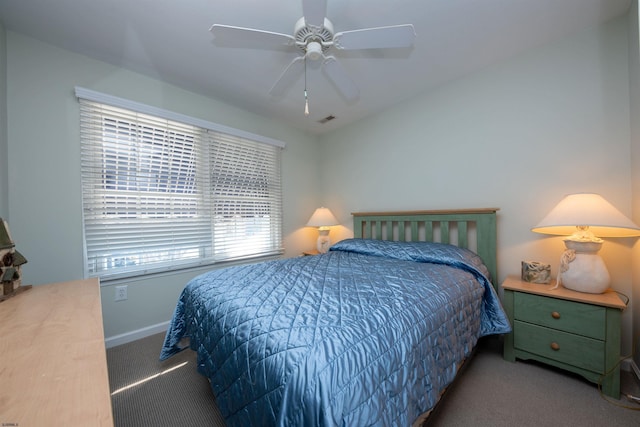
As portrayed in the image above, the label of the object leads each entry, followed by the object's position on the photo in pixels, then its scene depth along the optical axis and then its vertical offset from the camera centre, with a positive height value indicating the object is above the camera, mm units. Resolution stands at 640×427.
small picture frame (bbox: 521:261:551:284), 1704 -499
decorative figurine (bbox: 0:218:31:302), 1174 -258
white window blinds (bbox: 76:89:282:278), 1947 +192
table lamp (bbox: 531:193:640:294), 1388 -204
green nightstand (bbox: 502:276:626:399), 1354 -793
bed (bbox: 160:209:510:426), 716 -501
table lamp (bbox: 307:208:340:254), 3113 -173
